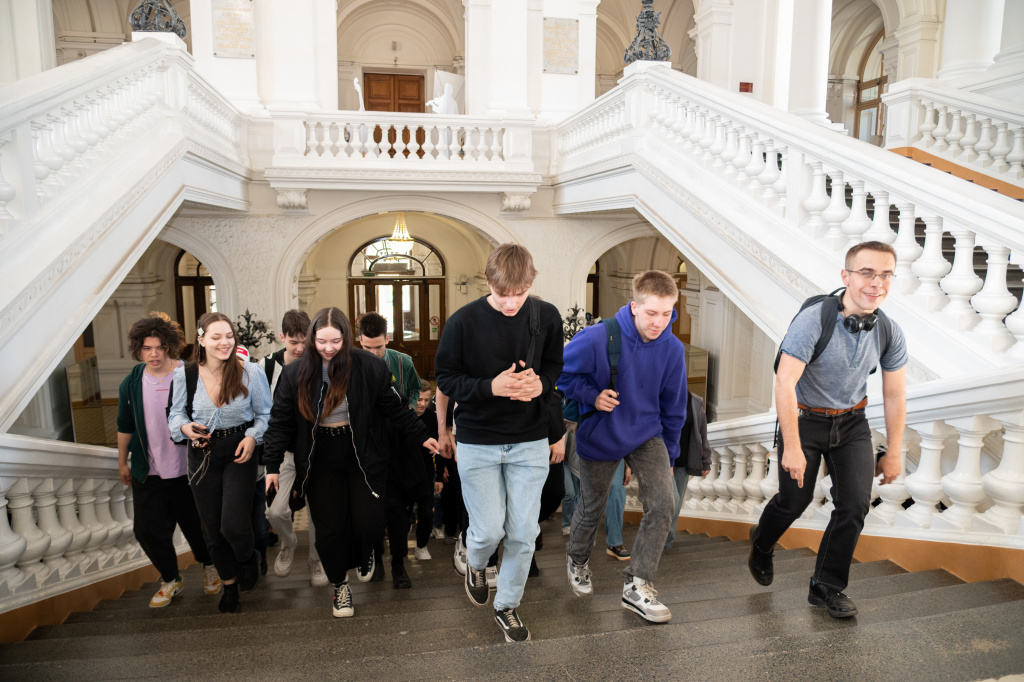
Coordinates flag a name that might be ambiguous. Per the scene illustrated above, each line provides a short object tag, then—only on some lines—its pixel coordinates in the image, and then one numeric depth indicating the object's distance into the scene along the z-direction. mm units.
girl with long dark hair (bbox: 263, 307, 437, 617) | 3367
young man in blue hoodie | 2996
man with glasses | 2736
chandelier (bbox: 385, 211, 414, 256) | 12898
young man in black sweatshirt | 2824
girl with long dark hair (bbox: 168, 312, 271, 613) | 3609
